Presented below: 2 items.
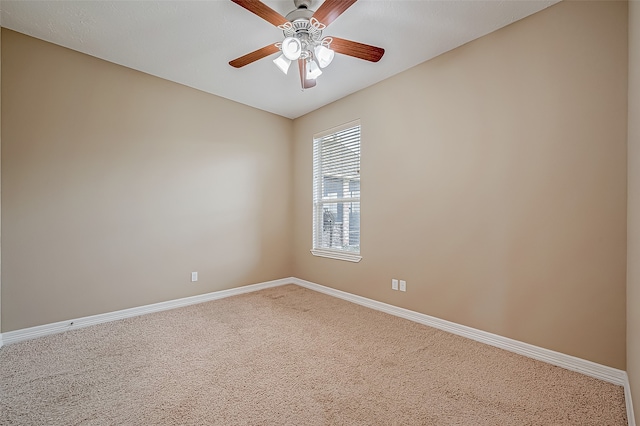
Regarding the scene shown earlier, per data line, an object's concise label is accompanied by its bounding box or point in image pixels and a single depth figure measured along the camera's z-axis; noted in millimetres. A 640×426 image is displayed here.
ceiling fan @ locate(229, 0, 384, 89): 1768
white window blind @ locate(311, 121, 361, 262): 3678
